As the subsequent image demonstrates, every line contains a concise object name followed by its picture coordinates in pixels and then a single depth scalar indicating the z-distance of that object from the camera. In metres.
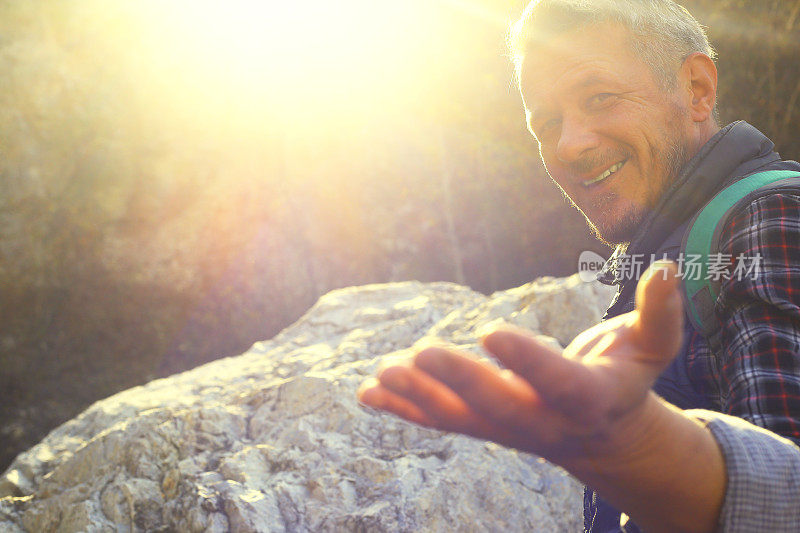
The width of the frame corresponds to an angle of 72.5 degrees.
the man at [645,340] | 0.60
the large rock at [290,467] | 1.59
